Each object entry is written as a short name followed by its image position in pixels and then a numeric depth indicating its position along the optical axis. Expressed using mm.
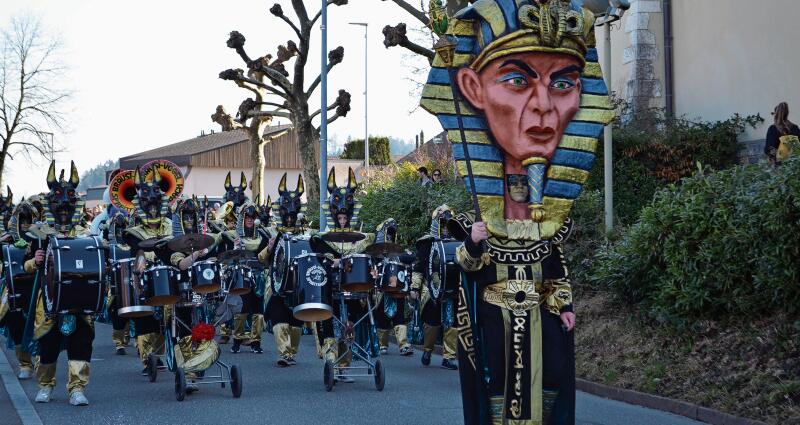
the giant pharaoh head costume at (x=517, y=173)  7180
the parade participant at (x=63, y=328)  11680
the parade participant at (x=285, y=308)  15234
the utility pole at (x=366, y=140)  51706
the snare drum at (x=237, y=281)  15211
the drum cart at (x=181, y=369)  12102
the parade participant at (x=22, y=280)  13539
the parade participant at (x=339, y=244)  13180
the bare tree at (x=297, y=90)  29969
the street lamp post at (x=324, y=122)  23562
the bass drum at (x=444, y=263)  13656
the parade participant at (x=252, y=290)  16234
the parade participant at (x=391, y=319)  15882
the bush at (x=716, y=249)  10914
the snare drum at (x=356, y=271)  12883
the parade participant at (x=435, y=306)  14070
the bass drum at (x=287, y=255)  13336
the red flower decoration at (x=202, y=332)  12195
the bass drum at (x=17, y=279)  13453
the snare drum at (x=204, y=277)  12500
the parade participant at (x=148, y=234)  12633
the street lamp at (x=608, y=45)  16062
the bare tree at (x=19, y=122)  40500
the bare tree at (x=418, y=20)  19381
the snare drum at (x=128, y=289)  12492
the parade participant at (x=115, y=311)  15577
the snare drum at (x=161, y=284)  12234
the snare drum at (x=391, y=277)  14062
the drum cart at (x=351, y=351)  12711
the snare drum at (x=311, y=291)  12547
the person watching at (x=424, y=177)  22109
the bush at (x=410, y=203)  20188
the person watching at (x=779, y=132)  14016
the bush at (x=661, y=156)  19750
